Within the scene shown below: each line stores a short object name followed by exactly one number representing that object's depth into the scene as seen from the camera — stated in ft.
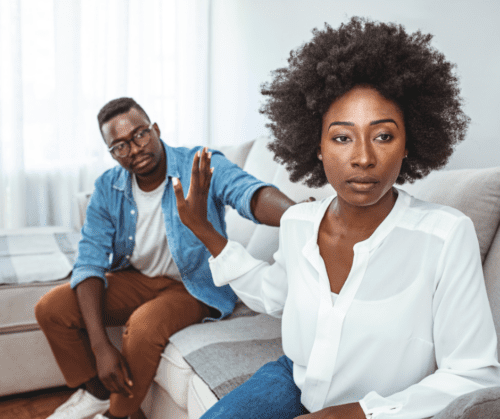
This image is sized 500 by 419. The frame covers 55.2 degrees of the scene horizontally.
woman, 2.38
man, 4.58
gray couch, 3.37
